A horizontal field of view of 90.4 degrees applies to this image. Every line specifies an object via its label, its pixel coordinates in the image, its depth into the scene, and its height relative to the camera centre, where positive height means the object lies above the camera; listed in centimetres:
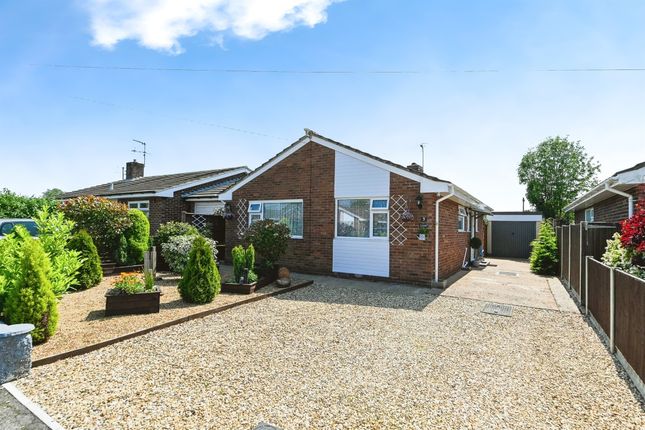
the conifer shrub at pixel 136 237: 1133 -54
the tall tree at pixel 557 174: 3002 +534
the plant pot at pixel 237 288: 802 -162
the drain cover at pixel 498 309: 668 -176
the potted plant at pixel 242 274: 807 -132
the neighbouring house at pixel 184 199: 1478 +116
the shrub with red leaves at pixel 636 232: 462 -1
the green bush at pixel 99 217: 1034 +14
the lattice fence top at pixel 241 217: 1285 +27
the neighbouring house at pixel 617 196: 664 +101
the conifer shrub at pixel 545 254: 1254 -100
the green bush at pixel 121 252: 1113 -106
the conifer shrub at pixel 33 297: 422 -103
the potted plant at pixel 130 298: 600 -145
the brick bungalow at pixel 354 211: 943 +51
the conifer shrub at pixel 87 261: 854 -111
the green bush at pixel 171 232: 1109 -32
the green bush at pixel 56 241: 569 -39
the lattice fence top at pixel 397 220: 967 +20
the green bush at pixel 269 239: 974 -45
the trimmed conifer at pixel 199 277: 684 -117
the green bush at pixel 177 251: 961 -85
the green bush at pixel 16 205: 1451 +69
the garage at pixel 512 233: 2017 -26
